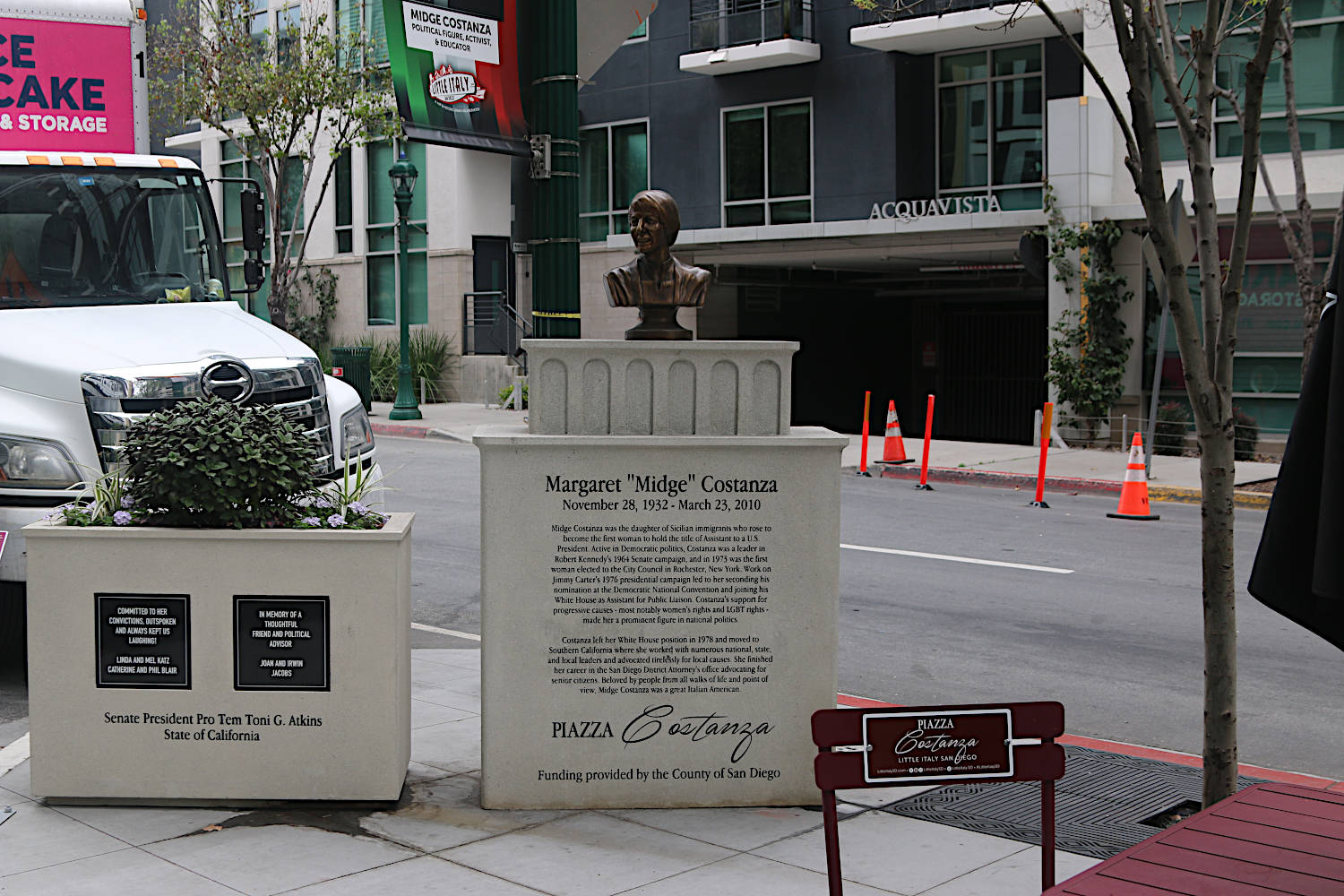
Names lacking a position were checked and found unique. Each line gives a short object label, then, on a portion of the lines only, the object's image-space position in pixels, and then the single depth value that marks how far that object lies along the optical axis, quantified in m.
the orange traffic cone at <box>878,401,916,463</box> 20.39
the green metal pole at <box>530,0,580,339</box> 7.23
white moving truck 7.99
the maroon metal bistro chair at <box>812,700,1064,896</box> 3.69
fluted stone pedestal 5.61
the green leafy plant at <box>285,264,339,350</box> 37.03
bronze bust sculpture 6.25
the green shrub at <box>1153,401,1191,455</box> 21.34
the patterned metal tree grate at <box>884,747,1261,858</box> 5.38
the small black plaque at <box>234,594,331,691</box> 5.54
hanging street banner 8.45
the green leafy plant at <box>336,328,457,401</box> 33.38
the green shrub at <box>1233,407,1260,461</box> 20.55
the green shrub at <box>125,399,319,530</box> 5.51
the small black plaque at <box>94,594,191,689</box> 5.52
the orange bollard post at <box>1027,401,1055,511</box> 16.50
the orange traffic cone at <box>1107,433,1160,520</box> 15.28
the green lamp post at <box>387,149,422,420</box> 27.05
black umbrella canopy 3.51
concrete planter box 5.51
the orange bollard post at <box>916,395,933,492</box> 17.91
